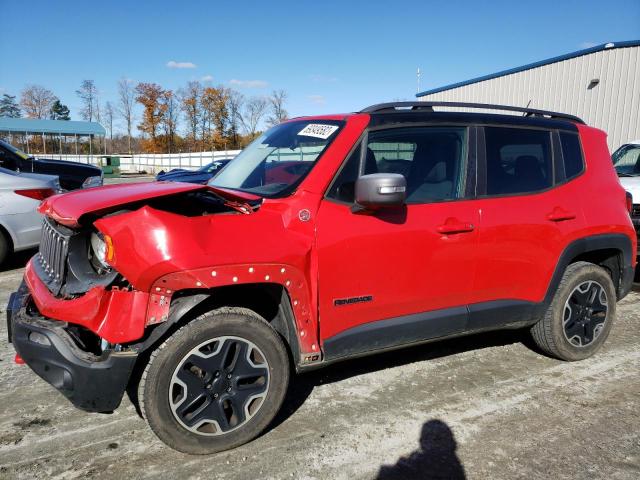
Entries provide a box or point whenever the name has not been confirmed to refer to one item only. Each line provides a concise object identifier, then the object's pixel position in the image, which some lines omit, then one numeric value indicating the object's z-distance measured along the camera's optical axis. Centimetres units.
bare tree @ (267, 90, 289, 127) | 5679
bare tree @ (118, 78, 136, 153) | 6612
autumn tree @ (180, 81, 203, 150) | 6256
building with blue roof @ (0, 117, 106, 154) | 5134
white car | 698
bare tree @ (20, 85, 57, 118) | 7344
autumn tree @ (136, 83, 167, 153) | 6359
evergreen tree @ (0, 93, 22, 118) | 7719
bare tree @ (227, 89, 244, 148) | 6152
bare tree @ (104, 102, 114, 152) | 6925
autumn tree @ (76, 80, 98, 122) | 7125
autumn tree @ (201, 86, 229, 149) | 6141
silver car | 650
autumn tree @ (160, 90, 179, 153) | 6384
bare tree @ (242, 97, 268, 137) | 6064
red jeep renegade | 244
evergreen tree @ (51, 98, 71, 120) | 8065
